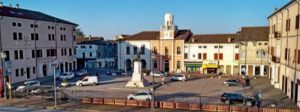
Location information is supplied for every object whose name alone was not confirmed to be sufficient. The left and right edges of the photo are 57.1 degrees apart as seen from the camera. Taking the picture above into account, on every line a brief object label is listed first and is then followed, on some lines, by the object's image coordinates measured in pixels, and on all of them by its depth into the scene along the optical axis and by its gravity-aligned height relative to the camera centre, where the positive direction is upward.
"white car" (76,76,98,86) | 42.66 -4.99
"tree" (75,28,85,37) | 136.60 +8.31
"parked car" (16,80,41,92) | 36.25 -5.01
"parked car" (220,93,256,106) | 27.40 -5.15
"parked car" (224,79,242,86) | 41.22 -5.17
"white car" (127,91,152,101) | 29.28 -5.06
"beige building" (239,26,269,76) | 52.22 -0.79
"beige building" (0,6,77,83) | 42.25 +1.27
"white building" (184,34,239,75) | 55.34 -1.21
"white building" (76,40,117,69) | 75.31 -1.37
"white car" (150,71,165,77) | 53.56 -4.97
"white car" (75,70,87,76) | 54.40 -4.73
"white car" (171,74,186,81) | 47.94 -5.15
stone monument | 39.44 -4.14
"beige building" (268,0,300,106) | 27.94 -0.28
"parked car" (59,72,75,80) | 49.02 -4.78
